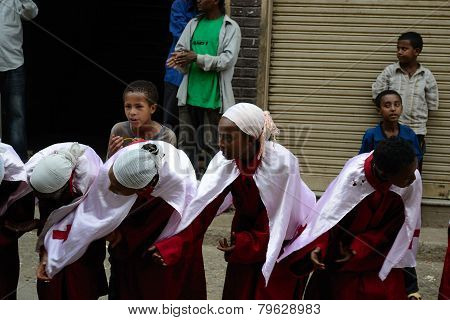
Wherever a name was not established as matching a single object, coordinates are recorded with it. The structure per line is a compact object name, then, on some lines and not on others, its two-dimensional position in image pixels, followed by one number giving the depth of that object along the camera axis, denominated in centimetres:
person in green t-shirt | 665
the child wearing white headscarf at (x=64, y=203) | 399
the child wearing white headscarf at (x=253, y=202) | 411
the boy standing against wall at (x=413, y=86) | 685
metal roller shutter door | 714
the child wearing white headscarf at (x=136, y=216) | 396
